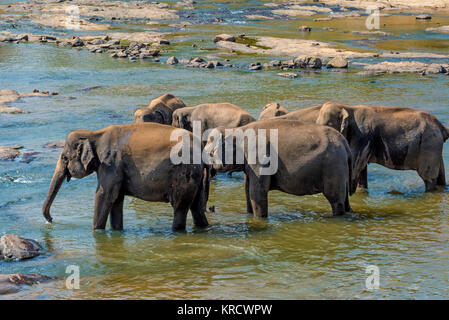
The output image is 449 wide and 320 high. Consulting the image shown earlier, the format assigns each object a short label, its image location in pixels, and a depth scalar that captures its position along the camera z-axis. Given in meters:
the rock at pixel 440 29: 39.75
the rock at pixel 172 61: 30.86
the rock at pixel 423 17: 46.88
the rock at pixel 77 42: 37.09
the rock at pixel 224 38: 36.91
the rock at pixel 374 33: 39.67
